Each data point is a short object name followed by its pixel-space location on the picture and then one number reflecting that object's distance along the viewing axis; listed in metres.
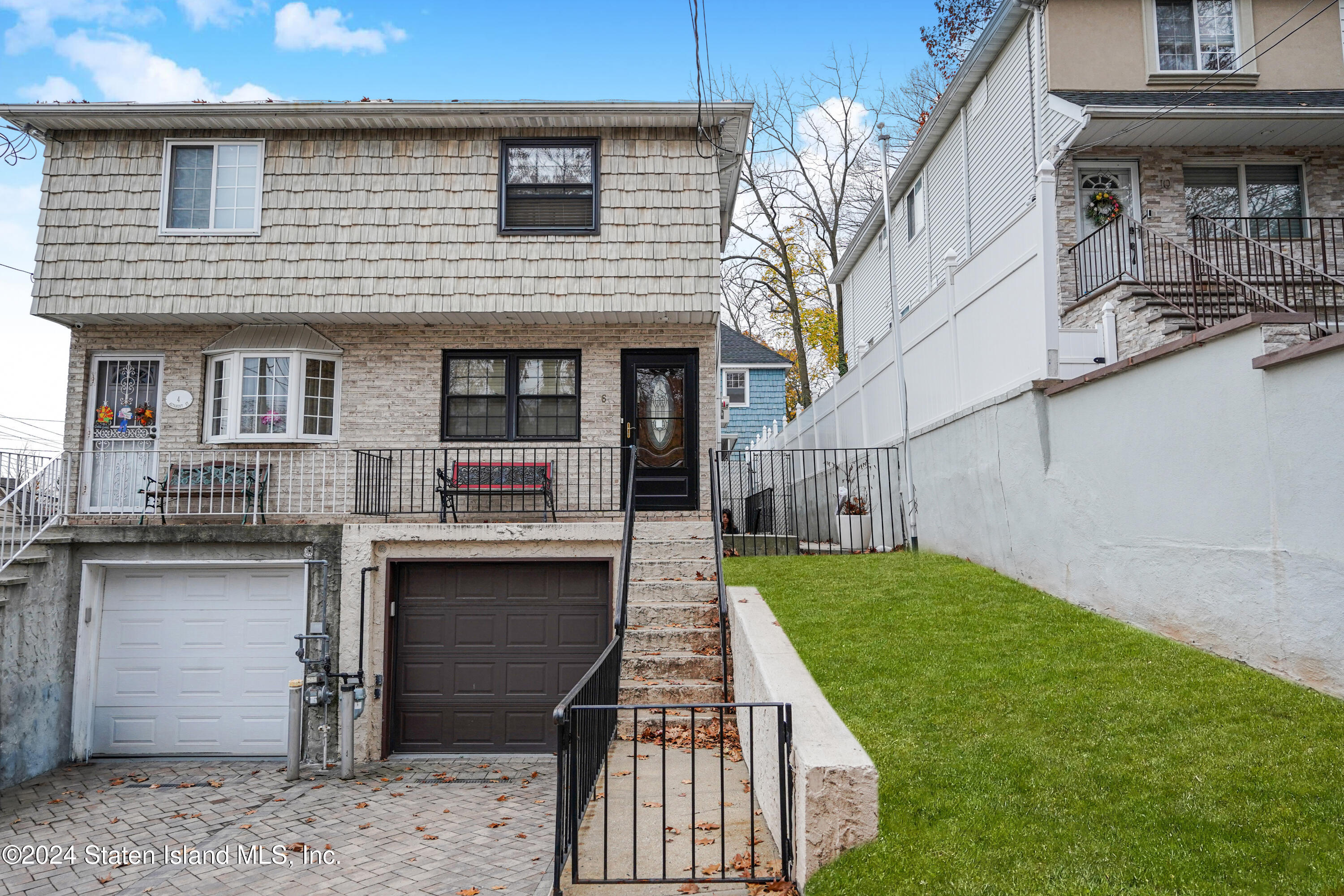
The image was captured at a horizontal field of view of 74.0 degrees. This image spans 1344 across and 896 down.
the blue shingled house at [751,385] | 28.53
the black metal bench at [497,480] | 11.23
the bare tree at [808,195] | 25.53
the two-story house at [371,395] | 10.58
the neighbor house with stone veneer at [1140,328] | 5.54
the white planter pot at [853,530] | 12.23
